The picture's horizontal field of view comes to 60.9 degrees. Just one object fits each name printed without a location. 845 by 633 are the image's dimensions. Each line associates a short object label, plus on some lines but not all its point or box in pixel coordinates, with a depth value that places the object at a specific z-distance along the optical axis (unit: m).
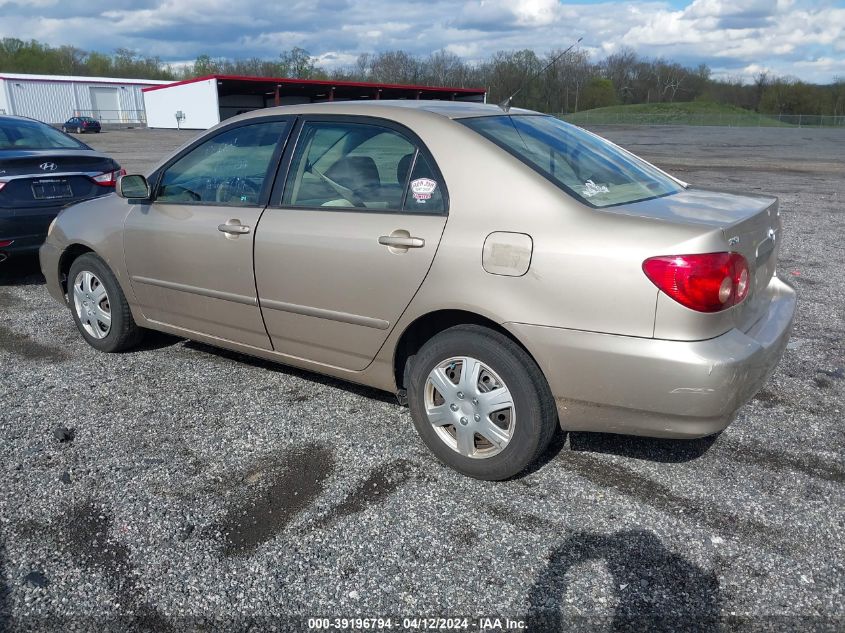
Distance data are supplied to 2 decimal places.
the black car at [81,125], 52.53
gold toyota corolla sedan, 2.87
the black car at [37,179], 6.66
